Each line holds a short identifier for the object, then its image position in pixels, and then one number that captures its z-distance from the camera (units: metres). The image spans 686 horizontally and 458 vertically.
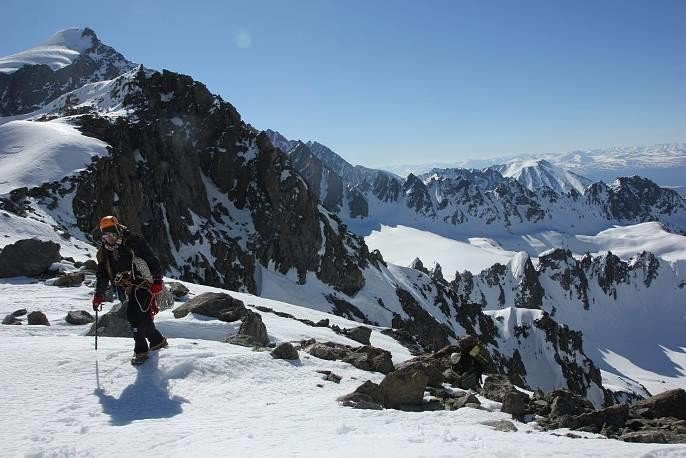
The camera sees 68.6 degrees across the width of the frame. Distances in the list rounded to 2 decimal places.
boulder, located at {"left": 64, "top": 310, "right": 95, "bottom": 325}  14.70
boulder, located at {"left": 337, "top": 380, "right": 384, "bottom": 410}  9.77
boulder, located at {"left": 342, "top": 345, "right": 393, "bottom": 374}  14.14
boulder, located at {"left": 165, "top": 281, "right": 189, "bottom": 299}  21.13
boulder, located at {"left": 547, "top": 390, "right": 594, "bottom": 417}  11.06
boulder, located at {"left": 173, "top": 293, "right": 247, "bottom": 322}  16.75
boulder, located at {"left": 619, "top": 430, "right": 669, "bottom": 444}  8.69
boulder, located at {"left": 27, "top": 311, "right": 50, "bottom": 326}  14.13
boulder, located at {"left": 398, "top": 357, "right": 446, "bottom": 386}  12.84
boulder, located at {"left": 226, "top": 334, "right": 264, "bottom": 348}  13.79
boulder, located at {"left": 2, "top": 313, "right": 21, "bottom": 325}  14.13
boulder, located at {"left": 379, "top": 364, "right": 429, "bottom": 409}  10.97
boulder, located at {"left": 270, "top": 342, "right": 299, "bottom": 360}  12.30
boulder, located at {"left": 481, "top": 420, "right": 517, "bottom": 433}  8.93
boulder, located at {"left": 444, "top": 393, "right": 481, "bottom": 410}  11.01
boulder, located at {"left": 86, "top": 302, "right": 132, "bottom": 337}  13.97
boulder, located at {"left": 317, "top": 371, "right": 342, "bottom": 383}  11.66
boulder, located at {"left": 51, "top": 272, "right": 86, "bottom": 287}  19.95
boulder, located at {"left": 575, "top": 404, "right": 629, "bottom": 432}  10.30
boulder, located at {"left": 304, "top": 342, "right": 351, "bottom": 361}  14.31
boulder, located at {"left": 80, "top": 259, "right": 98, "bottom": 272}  22.85
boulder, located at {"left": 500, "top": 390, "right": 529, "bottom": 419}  11.03
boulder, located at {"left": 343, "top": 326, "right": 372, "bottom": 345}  23.25
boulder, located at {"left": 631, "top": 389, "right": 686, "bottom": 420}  11.80
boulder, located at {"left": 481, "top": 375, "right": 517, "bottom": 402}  12.60
